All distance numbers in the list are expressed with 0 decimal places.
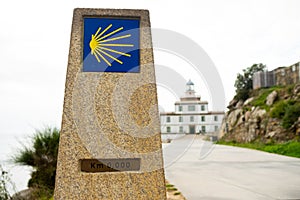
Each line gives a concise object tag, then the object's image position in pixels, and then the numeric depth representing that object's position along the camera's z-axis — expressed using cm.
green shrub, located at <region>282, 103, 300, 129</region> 1388
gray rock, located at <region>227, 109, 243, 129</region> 2149
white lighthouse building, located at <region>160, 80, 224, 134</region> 2711
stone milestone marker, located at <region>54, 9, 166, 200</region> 297
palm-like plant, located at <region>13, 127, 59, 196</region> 536
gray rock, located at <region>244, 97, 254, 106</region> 2113
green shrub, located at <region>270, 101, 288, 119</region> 1540
